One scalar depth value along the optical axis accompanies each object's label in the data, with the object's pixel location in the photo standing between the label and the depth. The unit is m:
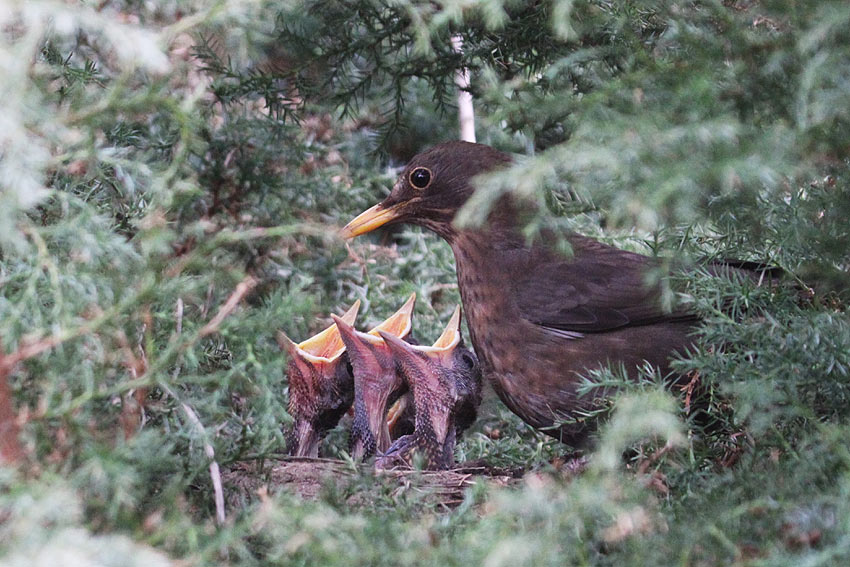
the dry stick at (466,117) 6.86
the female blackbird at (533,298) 5.75
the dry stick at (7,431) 2.82
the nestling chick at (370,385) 6.28
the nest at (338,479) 3.96
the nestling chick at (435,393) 6.07
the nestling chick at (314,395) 6.33
